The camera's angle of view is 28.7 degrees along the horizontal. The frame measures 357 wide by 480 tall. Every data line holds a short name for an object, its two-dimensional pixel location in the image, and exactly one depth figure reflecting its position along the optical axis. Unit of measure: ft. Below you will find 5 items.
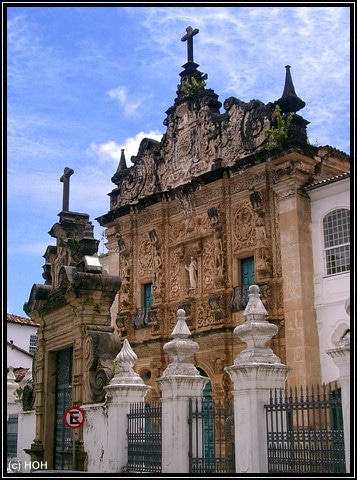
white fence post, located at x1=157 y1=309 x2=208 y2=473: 33.35
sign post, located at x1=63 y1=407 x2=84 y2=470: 40.16
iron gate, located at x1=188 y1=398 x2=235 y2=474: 31.55
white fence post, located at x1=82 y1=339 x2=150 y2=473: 38.19
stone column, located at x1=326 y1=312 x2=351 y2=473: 24.85
